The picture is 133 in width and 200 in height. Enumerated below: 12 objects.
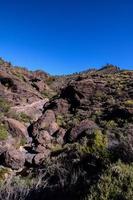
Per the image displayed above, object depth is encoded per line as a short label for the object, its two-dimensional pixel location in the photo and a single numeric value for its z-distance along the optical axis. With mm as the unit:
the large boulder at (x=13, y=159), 7394
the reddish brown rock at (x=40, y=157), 7430
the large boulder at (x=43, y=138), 8661
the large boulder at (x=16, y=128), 9157
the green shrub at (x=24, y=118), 10497
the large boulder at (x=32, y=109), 11121
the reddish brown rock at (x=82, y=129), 8363
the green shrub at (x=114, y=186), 3552
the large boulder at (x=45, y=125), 9314
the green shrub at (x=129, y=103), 9628
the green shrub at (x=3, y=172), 6855
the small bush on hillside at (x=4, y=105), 10835
